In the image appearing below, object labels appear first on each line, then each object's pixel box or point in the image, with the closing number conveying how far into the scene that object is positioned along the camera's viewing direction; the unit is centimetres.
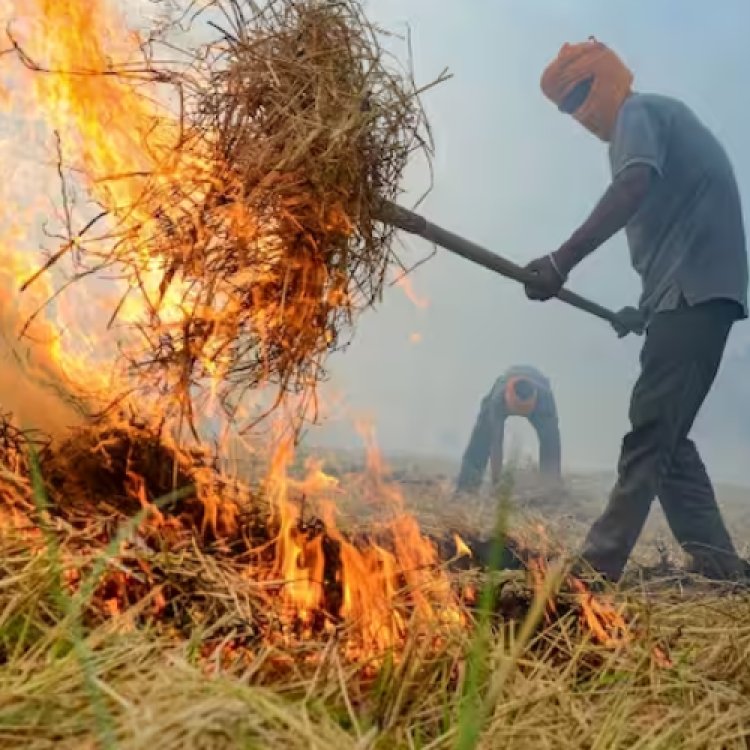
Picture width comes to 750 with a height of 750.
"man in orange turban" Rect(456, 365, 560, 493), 744
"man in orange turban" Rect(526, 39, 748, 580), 348
